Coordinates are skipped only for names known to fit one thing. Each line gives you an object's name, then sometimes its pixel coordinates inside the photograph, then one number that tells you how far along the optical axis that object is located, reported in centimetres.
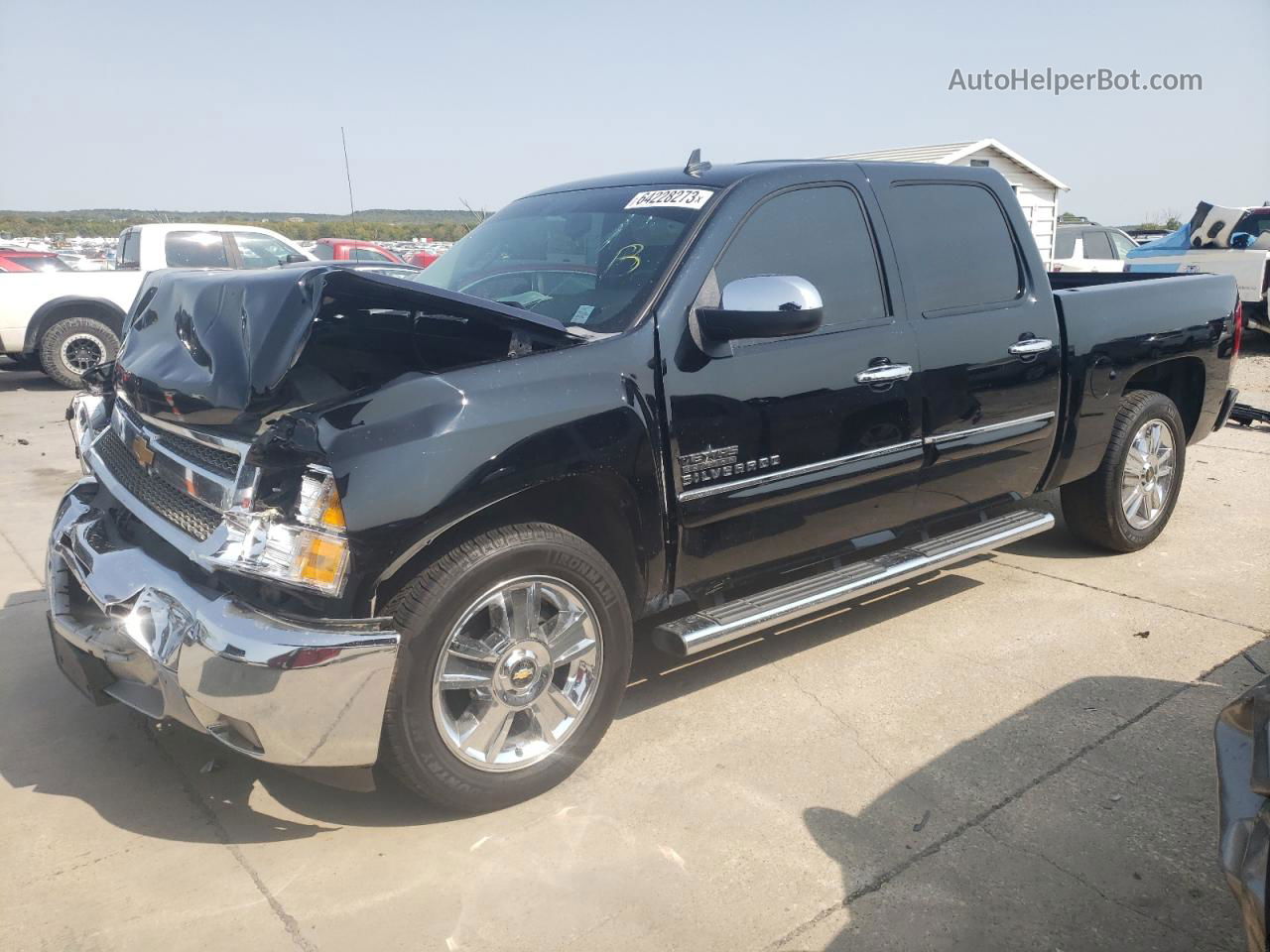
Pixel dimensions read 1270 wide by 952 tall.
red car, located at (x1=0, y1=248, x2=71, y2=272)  1319
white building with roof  2108
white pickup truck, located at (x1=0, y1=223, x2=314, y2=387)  1111
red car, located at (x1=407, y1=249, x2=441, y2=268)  1446
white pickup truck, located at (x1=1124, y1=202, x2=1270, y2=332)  1258
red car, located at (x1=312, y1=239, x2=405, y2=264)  1432
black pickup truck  261
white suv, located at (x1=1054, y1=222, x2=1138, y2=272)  1847
